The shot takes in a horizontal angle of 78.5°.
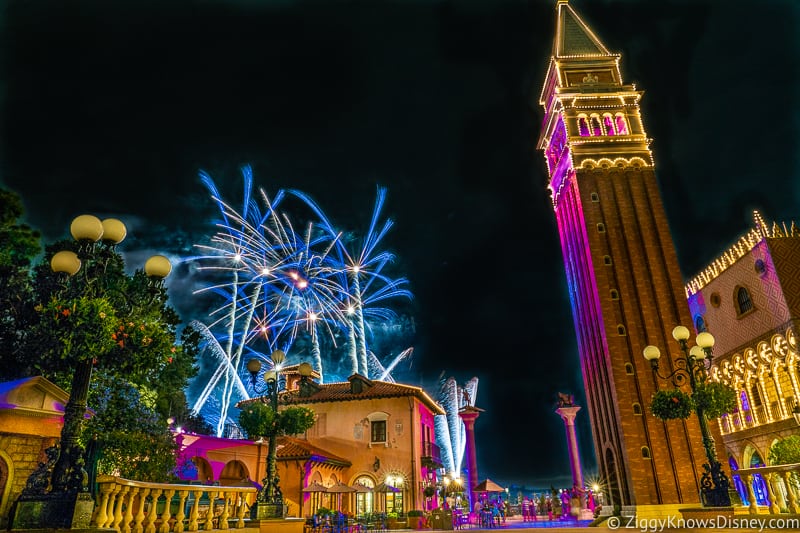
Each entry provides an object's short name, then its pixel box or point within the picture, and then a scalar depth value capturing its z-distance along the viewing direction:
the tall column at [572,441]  35.12
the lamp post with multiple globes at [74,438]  5.88
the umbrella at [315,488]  25.09
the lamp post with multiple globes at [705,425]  11.82
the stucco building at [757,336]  27.17
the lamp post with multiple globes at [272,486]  11.00
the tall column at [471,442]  33.67
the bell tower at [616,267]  26.05
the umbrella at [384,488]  28.05
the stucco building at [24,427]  11.45
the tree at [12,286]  17.28
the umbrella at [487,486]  30.94
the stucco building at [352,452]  26.59
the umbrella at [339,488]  25.38
